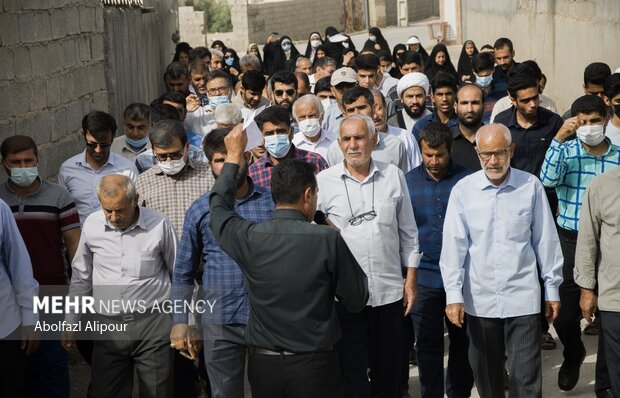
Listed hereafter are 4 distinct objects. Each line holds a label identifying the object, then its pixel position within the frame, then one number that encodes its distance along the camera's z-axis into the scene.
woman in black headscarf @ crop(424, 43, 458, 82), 16.31
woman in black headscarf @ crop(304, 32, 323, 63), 20.28
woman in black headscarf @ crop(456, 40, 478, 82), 16.98
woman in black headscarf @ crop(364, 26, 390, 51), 19.46
